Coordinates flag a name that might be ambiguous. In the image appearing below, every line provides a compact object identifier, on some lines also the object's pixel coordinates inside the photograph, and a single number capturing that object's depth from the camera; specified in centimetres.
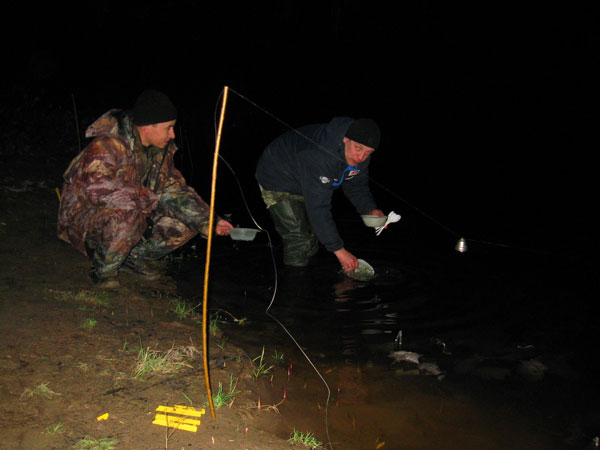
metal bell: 450
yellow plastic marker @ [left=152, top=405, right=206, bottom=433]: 221
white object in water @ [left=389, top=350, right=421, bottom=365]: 328
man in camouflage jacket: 366
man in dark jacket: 424
